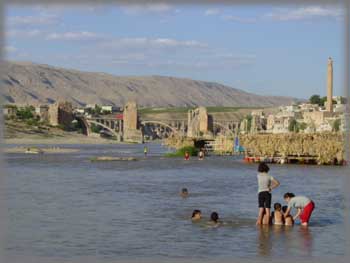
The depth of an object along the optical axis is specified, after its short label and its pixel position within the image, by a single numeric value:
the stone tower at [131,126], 137.44
